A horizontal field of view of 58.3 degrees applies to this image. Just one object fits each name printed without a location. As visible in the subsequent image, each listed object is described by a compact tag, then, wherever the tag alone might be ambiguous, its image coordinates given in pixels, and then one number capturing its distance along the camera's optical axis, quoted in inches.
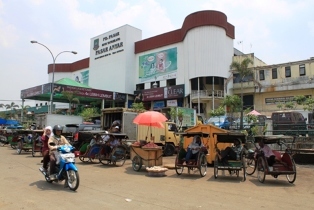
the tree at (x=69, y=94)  1357.5
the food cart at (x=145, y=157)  415.5
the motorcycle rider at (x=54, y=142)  287.3
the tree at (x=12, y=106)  2221.0
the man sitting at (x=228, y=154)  360.8
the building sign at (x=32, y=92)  1408.7
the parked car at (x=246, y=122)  672.4
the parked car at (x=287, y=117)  800.3
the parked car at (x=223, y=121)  884.1
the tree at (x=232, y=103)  1283.2
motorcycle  269.1
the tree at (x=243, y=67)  1457.9
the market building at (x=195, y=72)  1461.6
